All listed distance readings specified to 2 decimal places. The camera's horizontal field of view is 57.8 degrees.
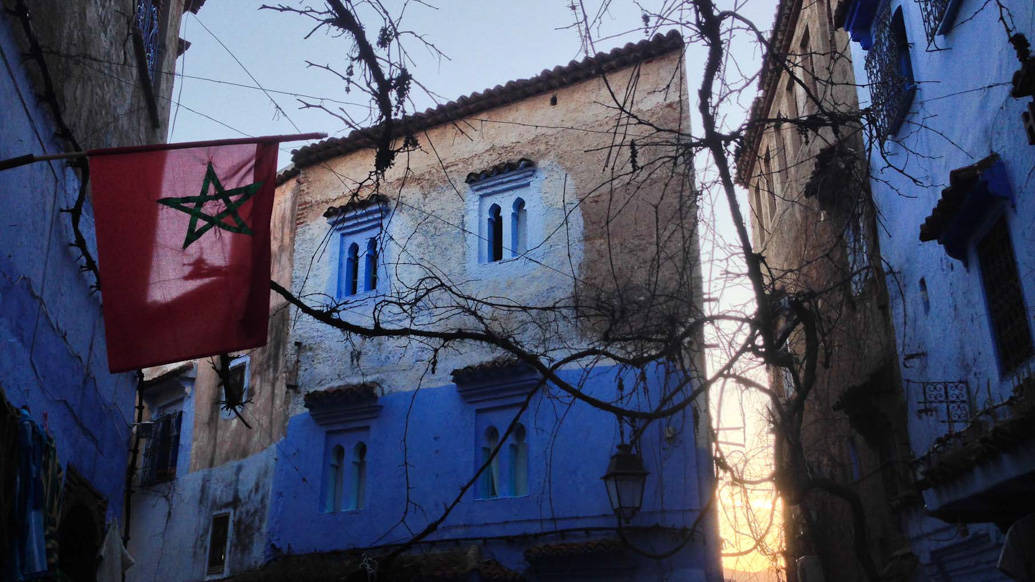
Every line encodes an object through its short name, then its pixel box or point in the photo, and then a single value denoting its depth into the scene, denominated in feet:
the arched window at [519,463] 42.57
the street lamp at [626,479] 33.06
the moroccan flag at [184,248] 17.54
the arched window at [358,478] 46.78
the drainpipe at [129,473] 34.17
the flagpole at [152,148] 15.40
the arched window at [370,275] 50.47
